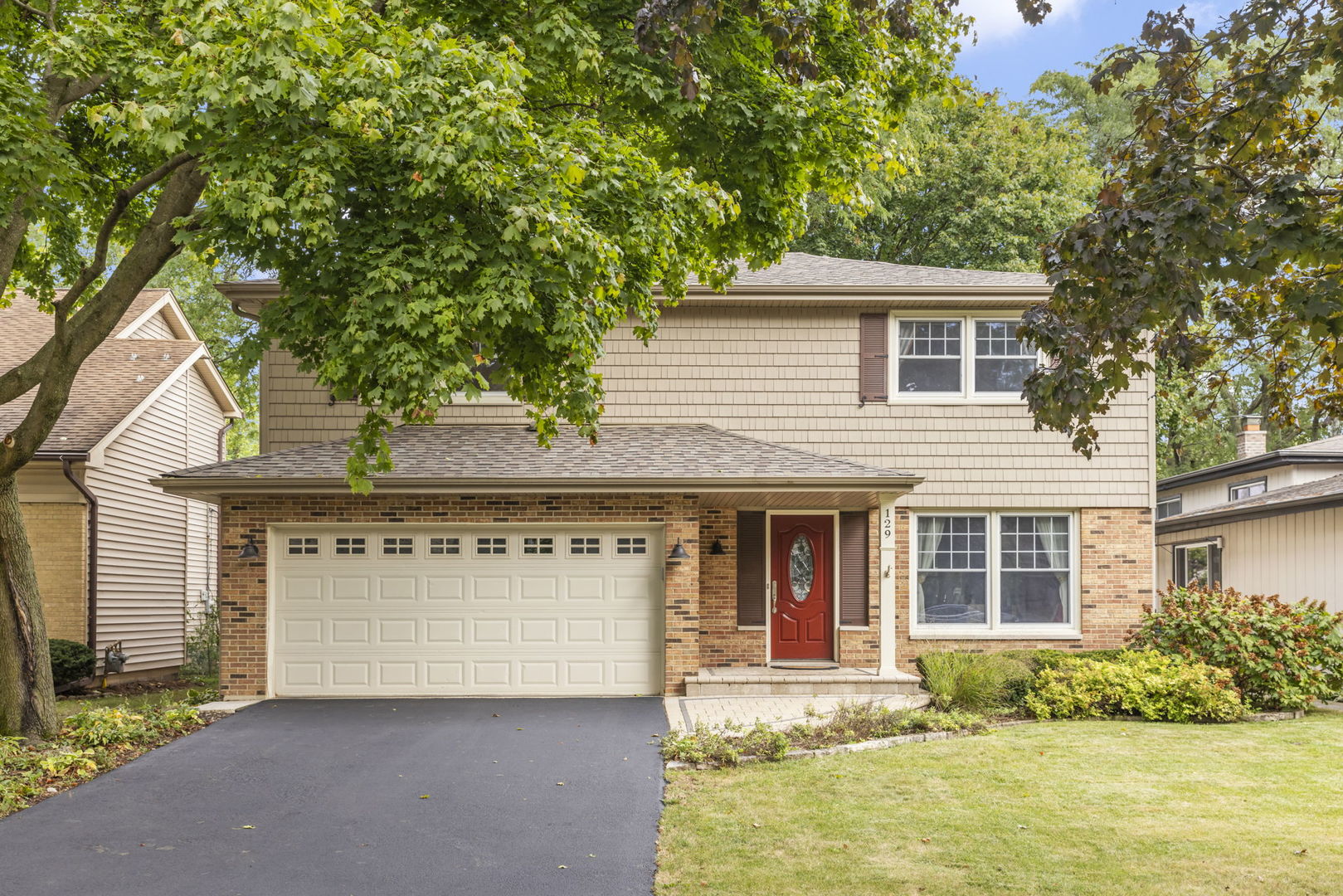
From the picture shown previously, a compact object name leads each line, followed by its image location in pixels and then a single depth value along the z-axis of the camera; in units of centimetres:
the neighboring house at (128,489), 1498
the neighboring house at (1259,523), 1620
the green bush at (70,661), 1379
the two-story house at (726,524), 1293
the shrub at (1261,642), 1212
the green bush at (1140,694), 1151
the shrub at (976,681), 1157
